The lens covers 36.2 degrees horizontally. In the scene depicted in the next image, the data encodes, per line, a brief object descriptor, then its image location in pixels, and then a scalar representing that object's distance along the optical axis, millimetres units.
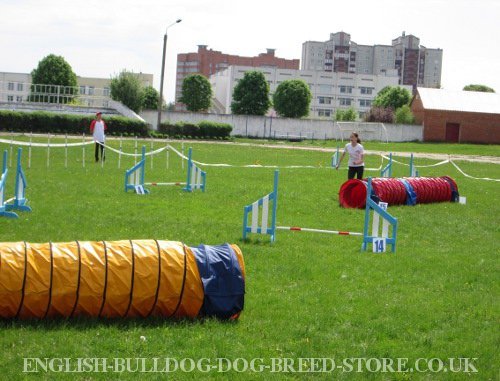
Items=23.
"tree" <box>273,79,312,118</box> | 88375
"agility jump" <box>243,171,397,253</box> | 12312
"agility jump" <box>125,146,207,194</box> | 19031
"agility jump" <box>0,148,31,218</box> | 14384
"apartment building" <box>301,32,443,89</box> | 189875
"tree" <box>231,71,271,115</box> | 85812
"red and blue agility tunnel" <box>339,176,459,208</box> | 18450
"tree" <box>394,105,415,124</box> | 77938
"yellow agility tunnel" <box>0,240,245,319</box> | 7445
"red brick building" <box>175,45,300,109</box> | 178500
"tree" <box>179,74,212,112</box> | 94875
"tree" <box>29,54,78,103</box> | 84062
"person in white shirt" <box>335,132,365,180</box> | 20703
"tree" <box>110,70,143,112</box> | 72312
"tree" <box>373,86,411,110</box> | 94562
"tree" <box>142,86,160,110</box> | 89250
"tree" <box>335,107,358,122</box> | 92688
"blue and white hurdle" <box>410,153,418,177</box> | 25039
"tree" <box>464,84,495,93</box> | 118875
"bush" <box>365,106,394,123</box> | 82938
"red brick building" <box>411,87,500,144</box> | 74375
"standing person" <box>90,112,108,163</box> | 27859
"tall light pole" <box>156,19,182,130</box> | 53584
